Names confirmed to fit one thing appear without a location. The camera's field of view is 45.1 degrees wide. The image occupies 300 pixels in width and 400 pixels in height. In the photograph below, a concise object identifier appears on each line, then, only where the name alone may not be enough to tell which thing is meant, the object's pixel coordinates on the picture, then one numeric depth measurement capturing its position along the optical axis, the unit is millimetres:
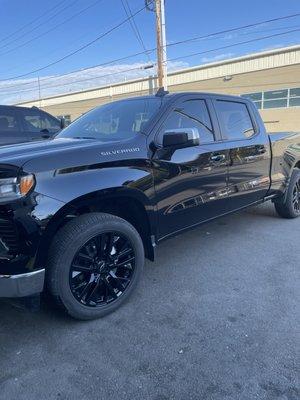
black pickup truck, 2418
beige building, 24406
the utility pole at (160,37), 18562
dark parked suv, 7453
